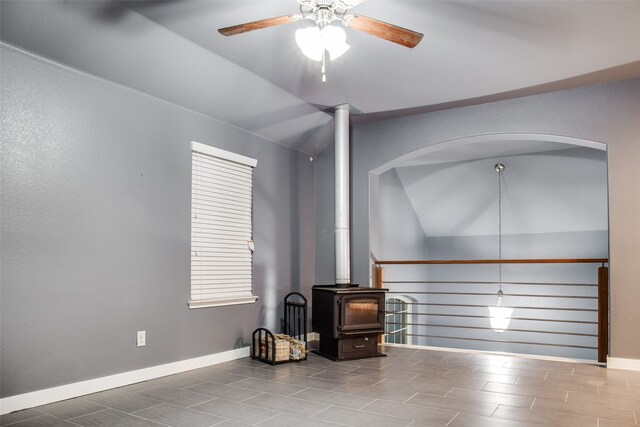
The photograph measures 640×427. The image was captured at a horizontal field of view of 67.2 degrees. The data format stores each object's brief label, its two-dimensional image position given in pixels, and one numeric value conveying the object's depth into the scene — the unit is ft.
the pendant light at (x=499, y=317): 19.70
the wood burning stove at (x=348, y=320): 16.02
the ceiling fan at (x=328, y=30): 8.97
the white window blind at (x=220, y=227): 15.39
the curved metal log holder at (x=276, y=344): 15.40
